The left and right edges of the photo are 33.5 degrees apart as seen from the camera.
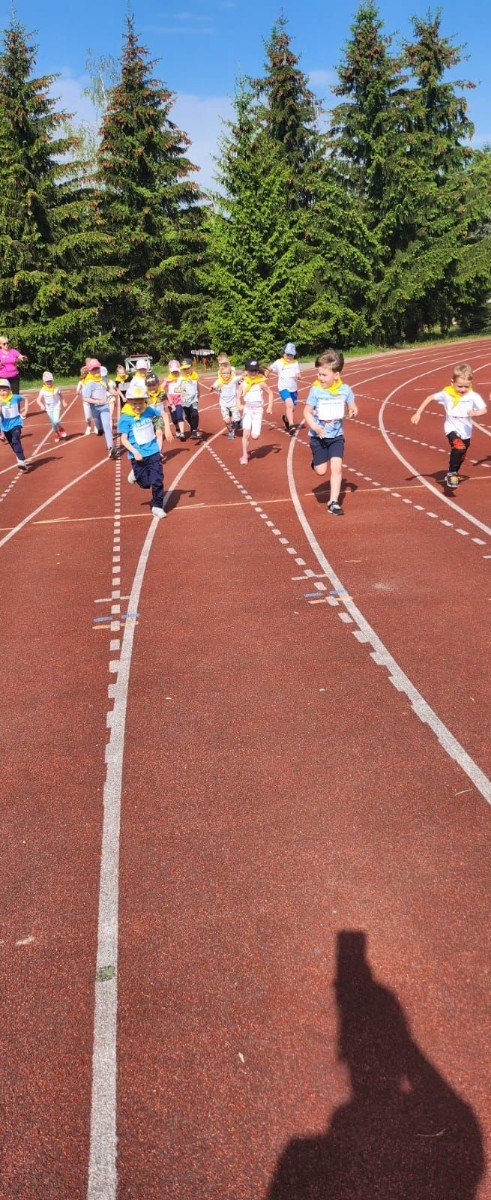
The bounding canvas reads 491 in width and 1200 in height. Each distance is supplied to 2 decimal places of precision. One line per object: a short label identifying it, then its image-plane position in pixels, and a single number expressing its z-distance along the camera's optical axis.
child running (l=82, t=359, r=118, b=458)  18.64
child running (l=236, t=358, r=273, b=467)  15.08
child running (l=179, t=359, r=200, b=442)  18.19
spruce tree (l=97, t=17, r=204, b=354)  42.97
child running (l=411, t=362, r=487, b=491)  11.16
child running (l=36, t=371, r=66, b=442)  20.39
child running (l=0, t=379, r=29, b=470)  15.79
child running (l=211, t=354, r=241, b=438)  17.53
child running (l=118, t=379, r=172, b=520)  11.24
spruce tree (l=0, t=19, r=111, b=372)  39.00
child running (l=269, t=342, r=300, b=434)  17.09
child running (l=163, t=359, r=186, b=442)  18.69
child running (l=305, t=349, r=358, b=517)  10.45
